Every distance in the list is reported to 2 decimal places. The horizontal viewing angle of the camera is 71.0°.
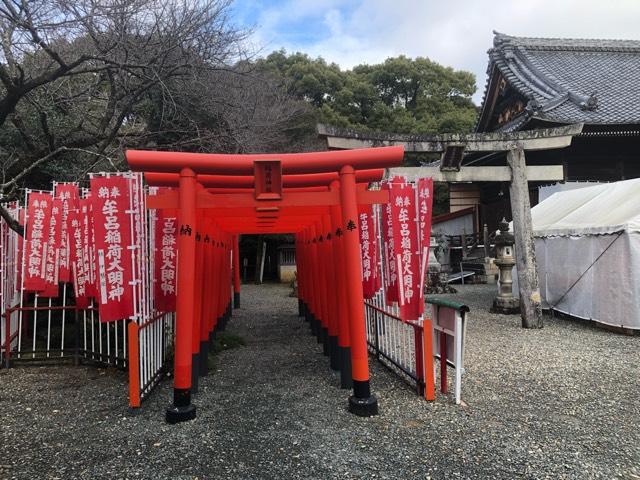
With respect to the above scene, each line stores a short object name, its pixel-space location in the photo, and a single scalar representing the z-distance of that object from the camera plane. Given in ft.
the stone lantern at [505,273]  33.96
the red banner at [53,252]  22.04
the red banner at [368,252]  20.52
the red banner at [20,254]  23.53
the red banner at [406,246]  16.76
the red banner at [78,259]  20.71
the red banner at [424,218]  16.90
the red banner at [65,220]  21.43
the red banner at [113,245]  15.97
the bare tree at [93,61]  20.53
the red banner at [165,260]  17.98
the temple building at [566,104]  40.19
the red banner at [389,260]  17.38
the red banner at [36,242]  21.70
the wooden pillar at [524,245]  27.78
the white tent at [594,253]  25.67
